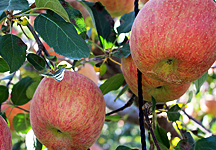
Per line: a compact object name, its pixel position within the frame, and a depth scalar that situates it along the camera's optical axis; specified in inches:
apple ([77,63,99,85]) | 50.9
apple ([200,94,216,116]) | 99.7
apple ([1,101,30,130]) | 46.0
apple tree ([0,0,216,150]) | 29.9
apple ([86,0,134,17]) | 40.8
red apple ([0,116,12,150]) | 29.7
